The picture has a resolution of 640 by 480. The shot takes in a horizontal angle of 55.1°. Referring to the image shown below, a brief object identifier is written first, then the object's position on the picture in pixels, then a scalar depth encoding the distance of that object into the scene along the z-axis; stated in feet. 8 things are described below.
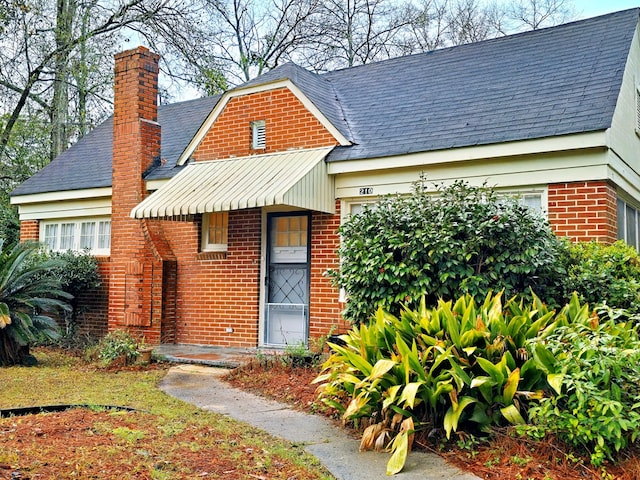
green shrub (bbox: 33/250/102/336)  40.06
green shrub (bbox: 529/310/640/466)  13.56
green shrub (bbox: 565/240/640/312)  22.63
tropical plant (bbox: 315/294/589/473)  16.06
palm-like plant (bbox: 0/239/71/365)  31.35
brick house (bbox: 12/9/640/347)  27.94
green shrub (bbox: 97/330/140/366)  30.58
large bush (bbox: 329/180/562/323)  21.77
